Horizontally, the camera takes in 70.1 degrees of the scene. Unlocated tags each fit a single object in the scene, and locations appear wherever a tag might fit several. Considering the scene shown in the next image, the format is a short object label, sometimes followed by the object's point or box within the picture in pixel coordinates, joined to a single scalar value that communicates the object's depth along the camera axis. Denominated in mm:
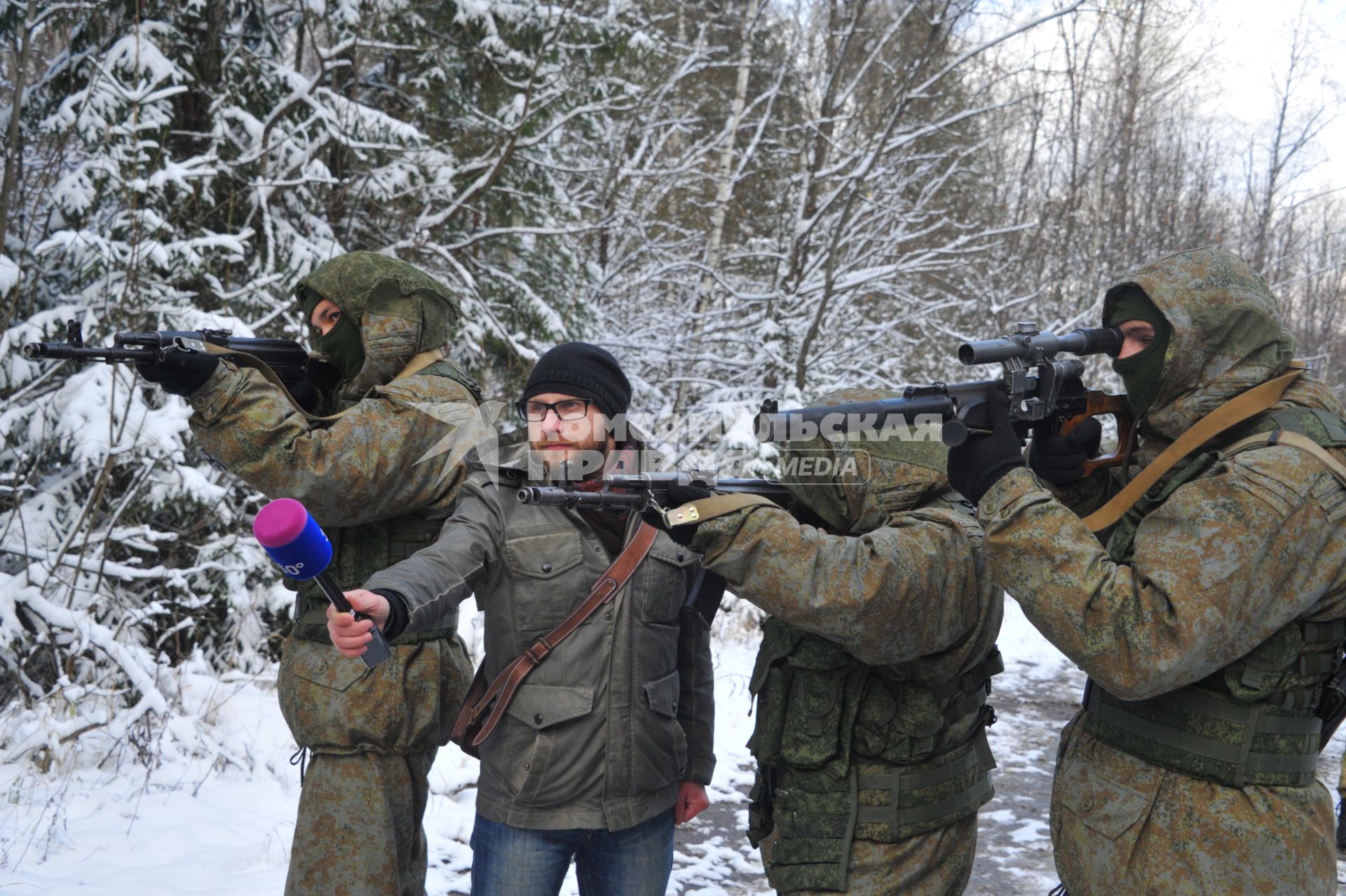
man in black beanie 2387
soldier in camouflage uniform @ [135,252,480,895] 2648
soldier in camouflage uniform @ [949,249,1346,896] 1915
